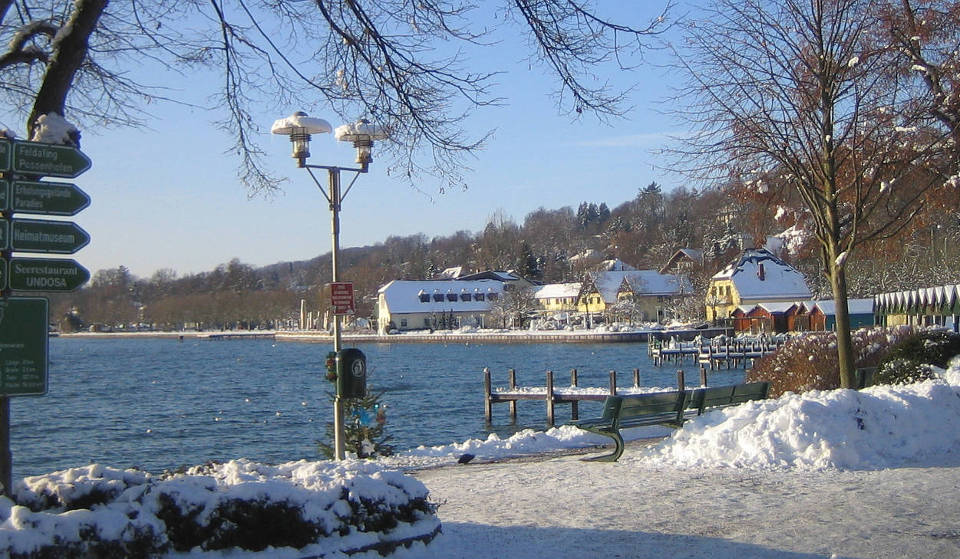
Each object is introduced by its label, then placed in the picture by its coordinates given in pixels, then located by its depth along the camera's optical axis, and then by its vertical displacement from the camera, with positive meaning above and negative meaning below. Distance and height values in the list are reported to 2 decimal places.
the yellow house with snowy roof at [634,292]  114.75 +3.44
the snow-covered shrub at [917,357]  17.03 -0.86
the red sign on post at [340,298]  14.18 +0.45
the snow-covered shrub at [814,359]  22.56 -1.15
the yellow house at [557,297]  129.02 +3.48
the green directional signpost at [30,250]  6.28 +0.55
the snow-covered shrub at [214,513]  5.82 -1.27
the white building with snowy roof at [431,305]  133.00 +2.91
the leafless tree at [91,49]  7.21 +2.48
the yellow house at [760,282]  95.62 +3.48
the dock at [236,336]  166.86 -1.00
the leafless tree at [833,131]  15.20 +3.04
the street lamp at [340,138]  12.51 +2.57
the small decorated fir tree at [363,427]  17.16 -1.87
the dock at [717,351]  63.81 -2.40
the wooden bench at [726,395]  14.55 -1.29
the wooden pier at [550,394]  32.12 -2.56
